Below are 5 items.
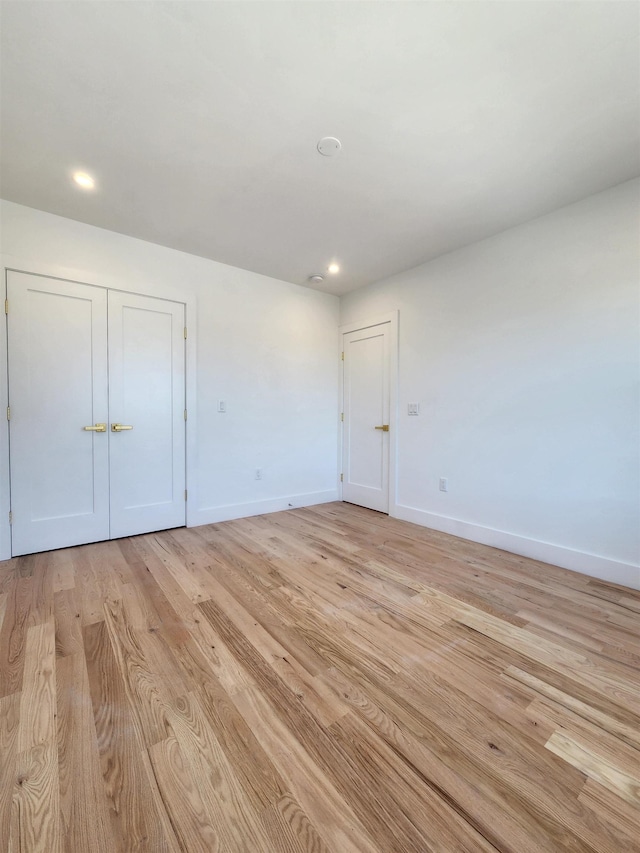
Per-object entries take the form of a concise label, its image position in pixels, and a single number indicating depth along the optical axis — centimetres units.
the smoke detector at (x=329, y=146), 184
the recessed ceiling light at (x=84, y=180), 215
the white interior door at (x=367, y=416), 381
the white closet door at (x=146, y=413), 288
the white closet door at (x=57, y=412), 251
